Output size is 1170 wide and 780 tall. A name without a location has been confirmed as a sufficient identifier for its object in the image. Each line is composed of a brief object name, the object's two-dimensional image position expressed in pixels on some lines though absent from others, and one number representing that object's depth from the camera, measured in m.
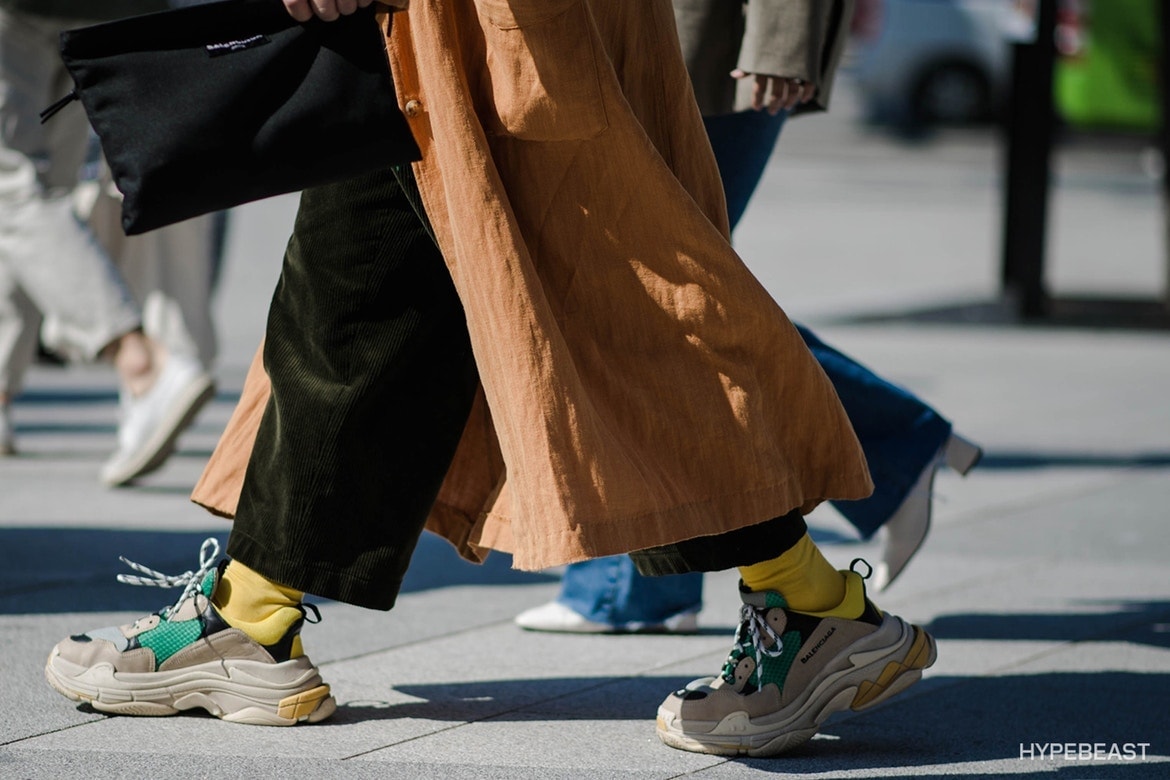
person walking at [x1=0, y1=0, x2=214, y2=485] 9.34
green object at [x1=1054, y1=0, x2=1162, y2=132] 20.34
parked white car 42.06
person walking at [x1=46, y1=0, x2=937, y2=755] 4.65
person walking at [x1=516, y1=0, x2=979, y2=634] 6.09
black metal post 17.25
